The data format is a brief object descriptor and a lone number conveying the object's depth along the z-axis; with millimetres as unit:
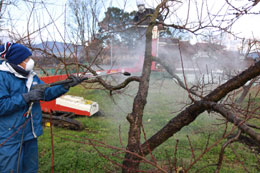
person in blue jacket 2209
